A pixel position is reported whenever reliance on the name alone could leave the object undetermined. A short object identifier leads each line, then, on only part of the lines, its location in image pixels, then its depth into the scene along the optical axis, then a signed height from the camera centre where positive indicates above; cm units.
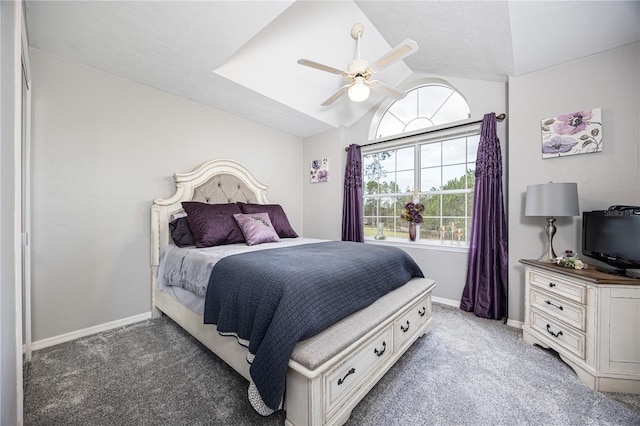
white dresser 154 -76
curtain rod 258 +99
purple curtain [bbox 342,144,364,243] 364 +17
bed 112 -72
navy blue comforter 114 -48
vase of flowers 322 -5
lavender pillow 247 -18
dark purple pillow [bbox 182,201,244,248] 235 -13
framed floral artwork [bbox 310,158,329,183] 404 +67
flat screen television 161 -18
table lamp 192 +7
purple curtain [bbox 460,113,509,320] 253 -28
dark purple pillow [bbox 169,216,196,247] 244 -22
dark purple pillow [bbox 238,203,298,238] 298 -6
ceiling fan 190 +115
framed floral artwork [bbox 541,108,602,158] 206 +67
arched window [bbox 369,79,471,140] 304 +134
